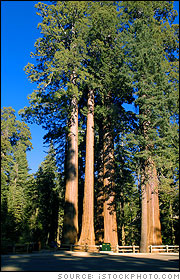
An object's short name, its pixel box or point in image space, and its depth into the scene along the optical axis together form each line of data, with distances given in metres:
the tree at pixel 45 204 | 28.69
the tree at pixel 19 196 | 25.45
